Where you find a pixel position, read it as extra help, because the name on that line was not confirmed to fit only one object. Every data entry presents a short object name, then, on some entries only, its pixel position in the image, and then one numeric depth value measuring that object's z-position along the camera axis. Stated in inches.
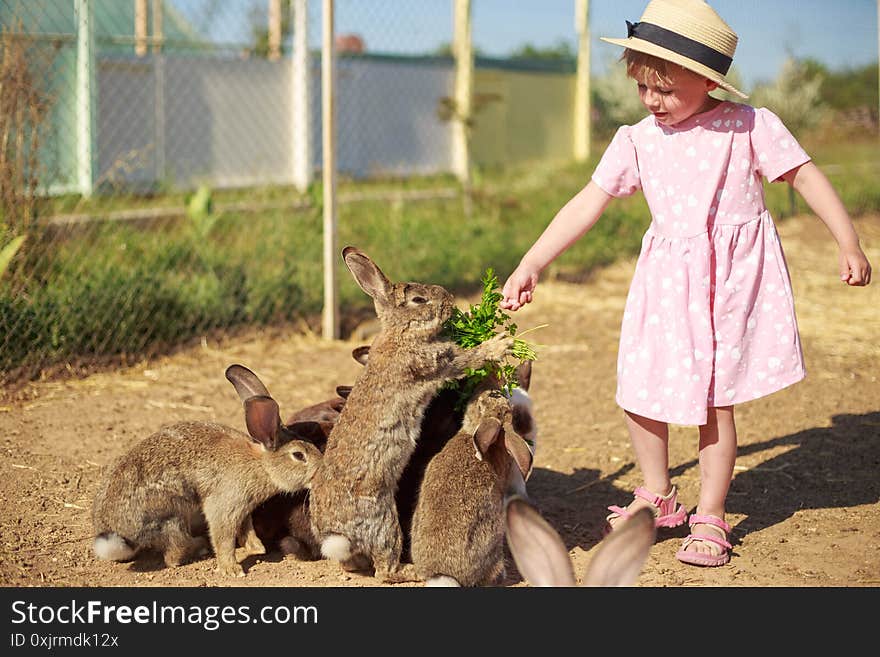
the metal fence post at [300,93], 389.0
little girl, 149.8
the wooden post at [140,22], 399.2
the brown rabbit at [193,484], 143.3
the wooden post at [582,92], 491.2
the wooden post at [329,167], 269.9
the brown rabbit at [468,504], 135.9
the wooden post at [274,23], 427.8
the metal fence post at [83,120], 262.3
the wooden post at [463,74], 436.1
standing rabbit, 141.4
